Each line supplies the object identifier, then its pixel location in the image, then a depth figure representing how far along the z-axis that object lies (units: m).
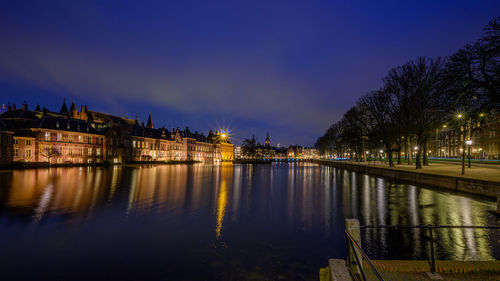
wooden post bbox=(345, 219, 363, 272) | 6.05
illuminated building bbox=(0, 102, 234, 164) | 55.19
